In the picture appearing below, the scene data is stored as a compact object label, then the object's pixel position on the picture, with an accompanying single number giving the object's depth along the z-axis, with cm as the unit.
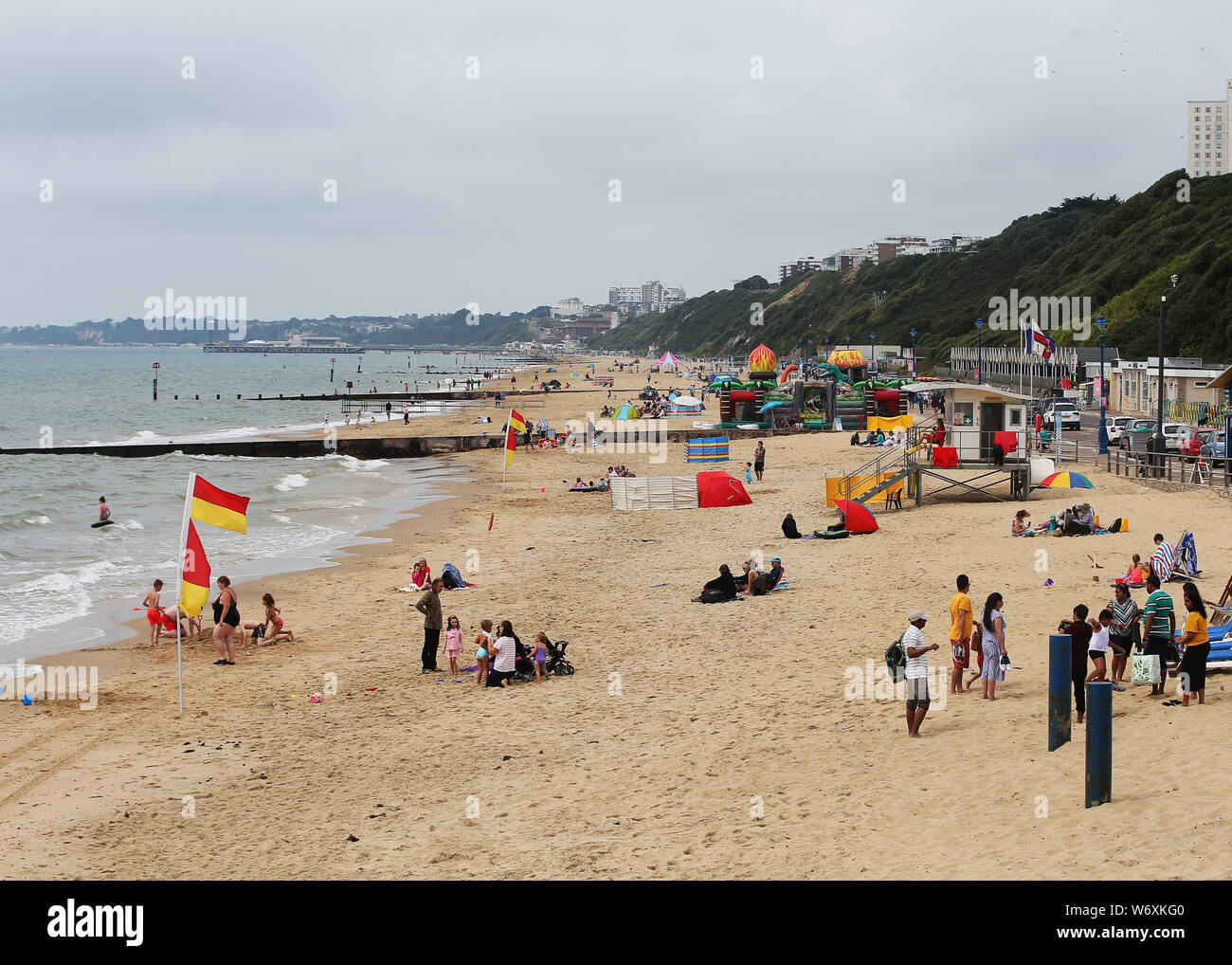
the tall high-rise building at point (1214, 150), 19488
